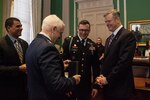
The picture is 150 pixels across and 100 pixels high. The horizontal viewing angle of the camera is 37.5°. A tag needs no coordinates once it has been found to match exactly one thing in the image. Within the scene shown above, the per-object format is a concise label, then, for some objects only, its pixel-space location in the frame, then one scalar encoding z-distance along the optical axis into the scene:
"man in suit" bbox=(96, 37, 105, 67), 5.68
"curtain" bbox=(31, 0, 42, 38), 6.22
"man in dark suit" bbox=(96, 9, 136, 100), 2.13
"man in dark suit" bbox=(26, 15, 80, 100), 1.54
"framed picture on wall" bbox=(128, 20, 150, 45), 5.50
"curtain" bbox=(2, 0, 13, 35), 4.96
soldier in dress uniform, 2.60
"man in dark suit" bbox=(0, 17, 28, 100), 2.39
